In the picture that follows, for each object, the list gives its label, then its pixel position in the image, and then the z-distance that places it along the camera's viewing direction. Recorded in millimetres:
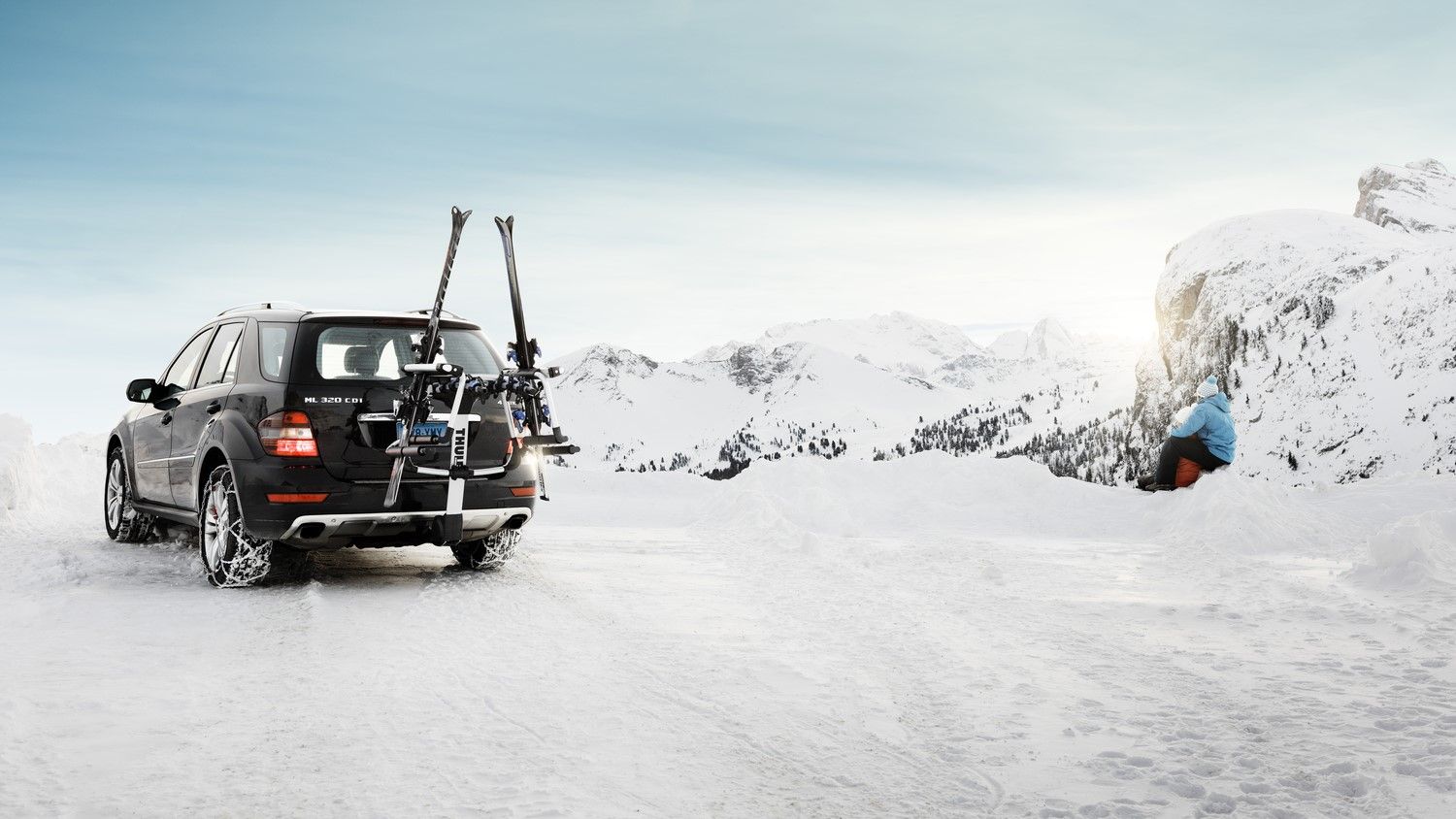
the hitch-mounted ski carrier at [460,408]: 6645
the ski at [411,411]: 6594
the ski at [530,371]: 7098
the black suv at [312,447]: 6531
